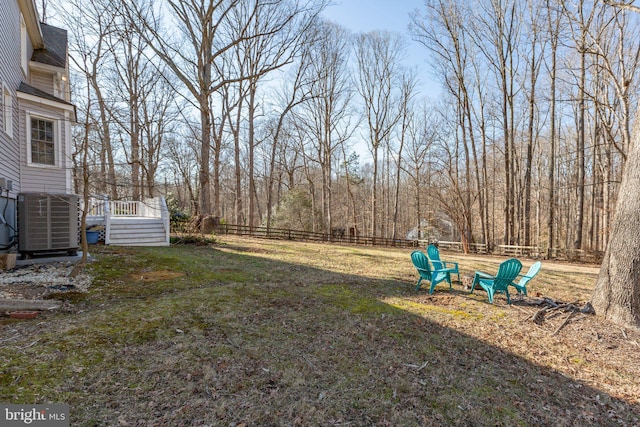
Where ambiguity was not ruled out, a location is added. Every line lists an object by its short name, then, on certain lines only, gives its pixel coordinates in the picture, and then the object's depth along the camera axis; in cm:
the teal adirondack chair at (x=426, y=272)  591
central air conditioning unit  573
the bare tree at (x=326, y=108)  2070
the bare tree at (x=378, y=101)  2342
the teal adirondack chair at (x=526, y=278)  556
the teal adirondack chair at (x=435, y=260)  629
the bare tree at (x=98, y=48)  1171
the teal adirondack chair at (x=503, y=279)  525
